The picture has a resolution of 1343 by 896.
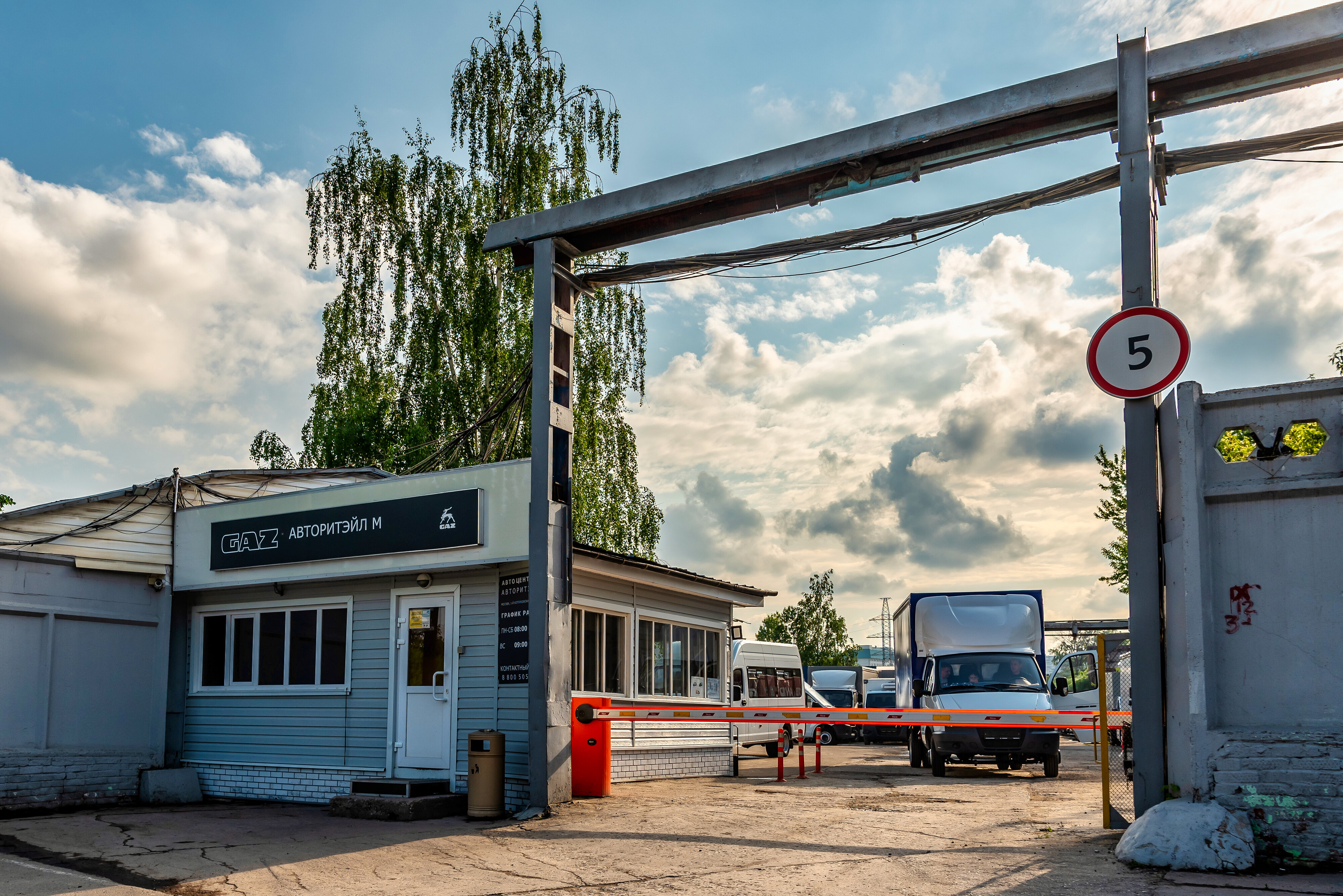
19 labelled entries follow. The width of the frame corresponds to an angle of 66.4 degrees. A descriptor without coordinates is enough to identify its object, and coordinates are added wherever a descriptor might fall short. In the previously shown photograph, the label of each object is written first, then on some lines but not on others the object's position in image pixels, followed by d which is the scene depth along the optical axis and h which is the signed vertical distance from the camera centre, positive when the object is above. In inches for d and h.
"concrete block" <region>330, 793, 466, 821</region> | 426.3 -93.5
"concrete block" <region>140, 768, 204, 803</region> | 536.1 -105.4
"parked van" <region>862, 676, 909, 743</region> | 1197.1 -144.0
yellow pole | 348.2 -56.2
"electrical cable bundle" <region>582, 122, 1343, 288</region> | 331.3 +137.9
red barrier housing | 480.1 -80.5
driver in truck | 657.6 -56.3
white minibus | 880.9 -86.8
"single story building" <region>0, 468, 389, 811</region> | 498.9 -28.4
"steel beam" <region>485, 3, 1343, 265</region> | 321.4 +163.3
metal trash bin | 419.8 -77.6
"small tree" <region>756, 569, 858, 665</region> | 2316.7 -98.6
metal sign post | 307.4 +40.3
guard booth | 461.4 -26.4
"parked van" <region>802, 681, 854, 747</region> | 1154.0 -163.2
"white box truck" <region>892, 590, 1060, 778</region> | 634.8 -53.5
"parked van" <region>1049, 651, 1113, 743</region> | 1043.3 -106.1
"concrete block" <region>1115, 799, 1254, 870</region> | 264.5 -65.9
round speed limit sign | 306.6 +70.5
